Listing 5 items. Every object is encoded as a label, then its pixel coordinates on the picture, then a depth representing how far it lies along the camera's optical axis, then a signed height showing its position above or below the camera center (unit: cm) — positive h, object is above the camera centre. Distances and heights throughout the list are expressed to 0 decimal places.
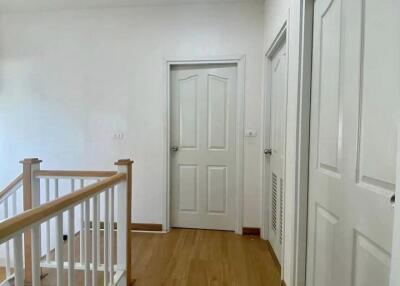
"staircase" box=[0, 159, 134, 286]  114 -56
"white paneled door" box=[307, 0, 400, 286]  80 -4
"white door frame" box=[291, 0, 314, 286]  145 -4
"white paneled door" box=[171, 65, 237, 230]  293 -18
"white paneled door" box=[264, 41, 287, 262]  215 -12
